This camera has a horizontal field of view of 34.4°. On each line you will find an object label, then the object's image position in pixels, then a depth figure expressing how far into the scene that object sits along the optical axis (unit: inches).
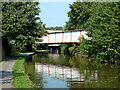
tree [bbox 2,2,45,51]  1156.5
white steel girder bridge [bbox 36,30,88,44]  1645.4
